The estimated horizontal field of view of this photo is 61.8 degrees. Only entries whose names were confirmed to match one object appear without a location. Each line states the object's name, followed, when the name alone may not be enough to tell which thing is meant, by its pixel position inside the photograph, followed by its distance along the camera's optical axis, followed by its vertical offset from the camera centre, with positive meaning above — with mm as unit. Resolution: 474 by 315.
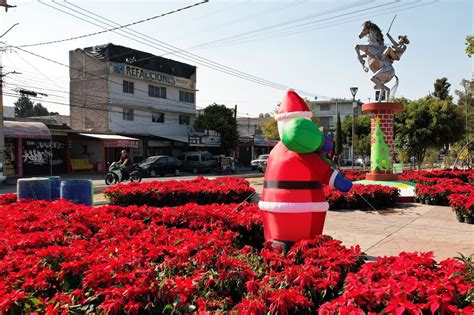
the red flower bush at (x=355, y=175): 15530 -917
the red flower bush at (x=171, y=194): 10242 -1072
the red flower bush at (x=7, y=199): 8194 -938
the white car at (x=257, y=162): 34903 -813
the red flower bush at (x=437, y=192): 10812 -1108
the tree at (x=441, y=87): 48406 +8032
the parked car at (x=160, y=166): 26933 -868
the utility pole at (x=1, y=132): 22109 +1264
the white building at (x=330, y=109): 69688 +7735
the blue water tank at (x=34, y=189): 8297 -742
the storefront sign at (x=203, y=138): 36969 +1419
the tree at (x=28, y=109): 61344 +7125
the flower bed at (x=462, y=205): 8398 -1146
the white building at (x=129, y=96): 32688 +5049
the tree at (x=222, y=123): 37969 +2881
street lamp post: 23600 +3697
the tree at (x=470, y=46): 15984 +4278
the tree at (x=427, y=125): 22688 +1596
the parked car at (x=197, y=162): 31938 -739
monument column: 13911 +1181
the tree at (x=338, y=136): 30102 +1252
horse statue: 14430 +3591
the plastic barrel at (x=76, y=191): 8562 -809
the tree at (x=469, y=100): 39512 +6763
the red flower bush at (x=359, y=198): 10461 -1203
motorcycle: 19031 -1057
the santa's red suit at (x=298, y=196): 4570 -505
